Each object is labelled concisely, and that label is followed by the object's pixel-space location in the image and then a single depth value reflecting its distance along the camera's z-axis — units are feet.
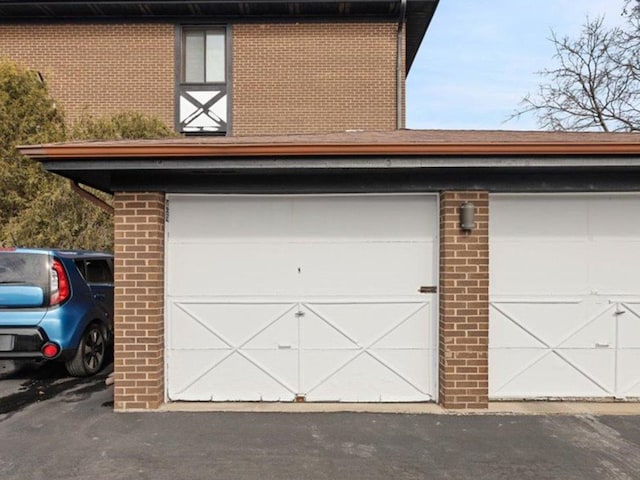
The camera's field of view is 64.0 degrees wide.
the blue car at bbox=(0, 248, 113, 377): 18.65
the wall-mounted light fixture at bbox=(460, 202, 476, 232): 16.08
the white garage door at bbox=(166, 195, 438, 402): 17.10
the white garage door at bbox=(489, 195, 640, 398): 17.13
